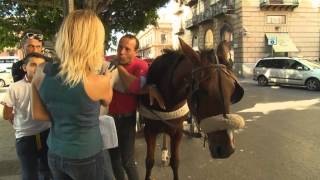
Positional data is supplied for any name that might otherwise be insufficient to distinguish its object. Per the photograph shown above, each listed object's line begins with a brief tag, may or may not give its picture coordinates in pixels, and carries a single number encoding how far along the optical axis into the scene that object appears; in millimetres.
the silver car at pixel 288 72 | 14107
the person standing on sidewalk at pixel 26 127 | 2635
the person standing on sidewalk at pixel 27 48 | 2969
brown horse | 2222
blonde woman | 1634
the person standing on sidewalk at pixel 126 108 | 2778
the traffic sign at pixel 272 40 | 23134
